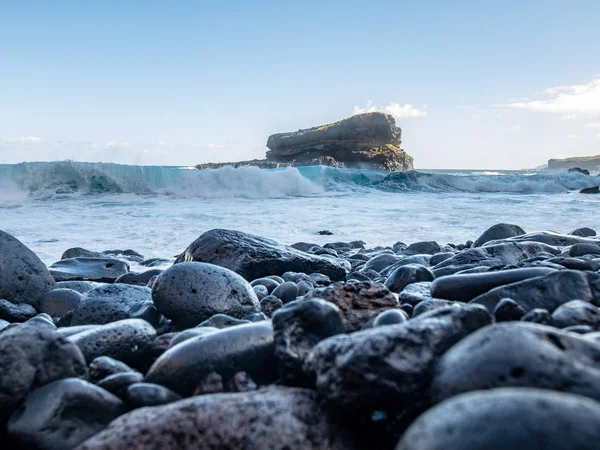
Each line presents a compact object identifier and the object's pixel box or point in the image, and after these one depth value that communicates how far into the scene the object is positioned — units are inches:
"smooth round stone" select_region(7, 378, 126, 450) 54.2
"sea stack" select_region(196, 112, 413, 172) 2133.4
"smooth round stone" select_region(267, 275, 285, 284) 150.8
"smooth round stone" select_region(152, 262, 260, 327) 100.4
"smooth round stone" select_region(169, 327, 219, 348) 73.3
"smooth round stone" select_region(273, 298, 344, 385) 58.5
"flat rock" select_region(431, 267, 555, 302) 90.1
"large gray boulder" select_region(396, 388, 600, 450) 31.5
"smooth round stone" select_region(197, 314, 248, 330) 86.4
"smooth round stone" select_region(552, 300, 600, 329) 60.1
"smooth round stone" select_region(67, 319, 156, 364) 77.2
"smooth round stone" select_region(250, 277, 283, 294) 139.5
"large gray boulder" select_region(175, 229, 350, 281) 167.6
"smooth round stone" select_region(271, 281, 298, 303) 124.8
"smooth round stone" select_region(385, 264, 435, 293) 125.0
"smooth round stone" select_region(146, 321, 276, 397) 61.6
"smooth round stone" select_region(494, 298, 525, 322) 63.3
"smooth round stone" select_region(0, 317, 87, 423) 57.7
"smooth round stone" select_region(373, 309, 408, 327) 63.1
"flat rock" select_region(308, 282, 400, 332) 70.7
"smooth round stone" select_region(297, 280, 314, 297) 128.5
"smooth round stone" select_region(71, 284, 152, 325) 113.4
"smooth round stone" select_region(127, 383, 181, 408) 56.9
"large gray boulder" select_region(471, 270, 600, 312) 76.6
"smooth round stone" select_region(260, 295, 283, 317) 111.2
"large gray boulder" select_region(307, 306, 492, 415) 46.4
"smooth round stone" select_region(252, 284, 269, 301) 127.8
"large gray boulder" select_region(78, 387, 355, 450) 45.5
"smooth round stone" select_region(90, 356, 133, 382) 66.9
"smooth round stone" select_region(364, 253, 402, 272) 184.1
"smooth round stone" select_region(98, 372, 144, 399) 61.2
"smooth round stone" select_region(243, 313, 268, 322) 92.2
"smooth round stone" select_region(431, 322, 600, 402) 39.2
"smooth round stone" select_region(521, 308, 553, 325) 58.6
